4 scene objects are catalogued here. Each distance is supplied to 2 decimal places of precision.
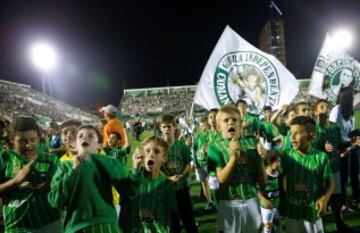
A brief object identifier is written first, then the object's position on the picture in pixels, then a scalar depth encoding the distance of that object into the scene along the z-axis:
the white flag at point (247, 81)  7.57
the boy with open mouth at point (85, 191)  2.99
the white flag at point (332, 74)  8.79
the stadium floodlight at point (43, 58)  41.44
